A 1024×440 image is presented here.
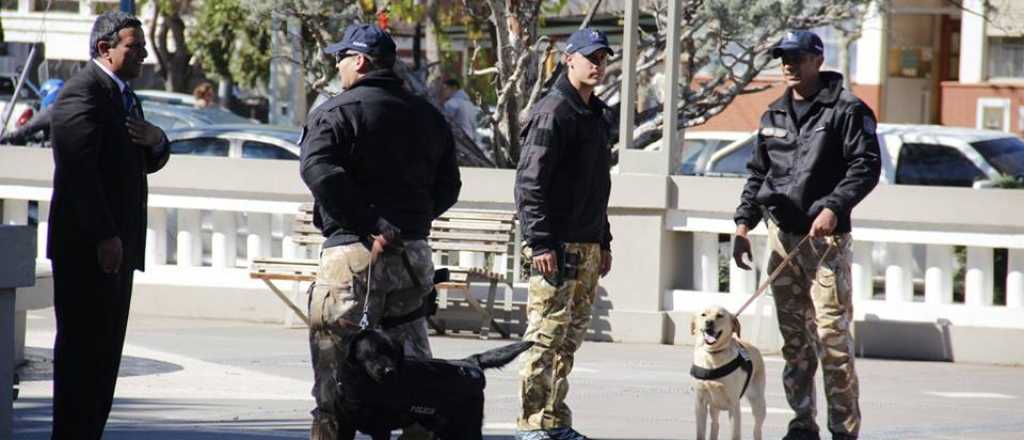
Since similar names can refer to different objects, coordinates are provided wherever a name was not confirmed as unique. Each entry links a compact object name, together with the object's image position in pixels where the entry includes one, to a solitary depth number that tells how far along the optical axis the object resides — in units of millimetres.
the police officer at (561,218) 15758
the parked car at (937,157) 36375
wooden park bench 25500
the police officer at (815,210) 16031
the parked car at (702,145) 40191
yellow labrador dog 15992
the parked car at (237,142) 37031
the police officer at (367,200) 13172
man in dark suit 13562
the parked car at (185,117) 50906
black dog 12570
